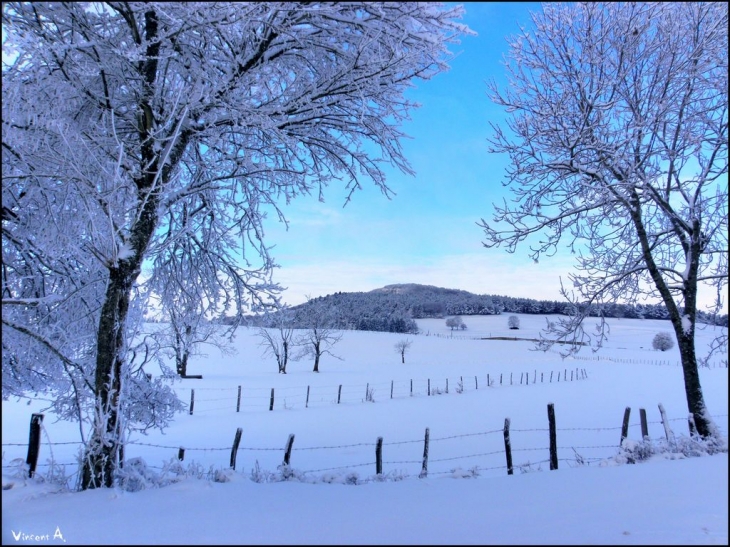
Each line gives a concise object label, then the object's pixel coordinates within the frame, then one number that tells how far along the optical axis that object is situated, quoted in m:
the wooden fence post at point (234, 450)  7.71
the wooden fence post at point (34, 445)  5.25
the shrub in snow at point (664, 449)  5.36
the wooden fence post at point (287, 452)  7.19
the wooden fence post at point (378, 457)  7.71
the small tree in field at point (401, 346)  48.97
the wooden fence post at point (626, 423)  9.10
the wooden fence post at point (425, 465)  6.44
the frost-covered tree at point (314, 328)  41.28
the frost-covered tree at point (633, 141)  6.49
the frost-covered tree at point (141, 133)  3.82
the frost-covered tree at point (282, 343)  37.53
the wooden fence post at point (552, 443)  7.51
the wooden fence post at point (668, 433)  6.22
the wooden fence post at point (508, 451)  7.18
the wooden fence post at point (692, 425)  6.43
